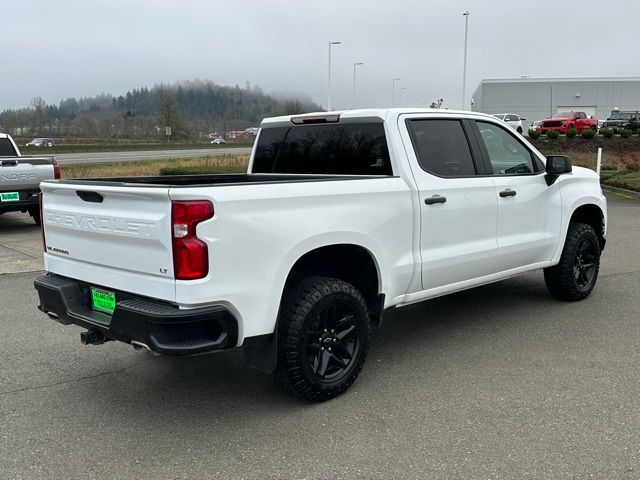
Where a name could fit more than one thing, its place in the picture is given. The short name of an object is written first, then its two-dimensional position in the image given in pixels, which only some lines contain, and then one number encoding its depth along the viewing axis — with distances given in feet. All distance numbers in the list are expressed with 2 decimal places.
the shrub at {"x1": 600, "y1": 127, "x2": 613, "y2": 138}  99.91
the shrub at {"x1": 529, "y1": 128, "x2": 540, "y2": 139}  107.34
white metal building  256.11
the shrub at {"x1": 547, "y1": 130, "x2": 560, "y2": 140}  102.47
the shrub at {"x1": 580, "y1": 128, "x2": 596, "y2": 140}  99.01
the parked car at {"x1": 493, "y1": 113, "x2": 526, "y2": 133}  124.98
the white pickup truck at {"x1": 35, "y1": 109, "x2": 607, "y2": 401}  10.89
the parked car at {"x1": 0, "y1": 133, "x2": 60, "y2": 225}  34.40
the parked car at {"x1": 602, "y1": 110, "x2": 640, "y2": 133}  122.74
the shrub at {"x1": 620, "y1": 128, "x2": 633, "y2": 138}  99.86
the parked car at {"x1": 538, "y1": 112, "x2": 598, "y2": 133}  118.11
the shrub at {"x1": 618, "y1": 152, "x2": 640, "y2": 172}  76.18
